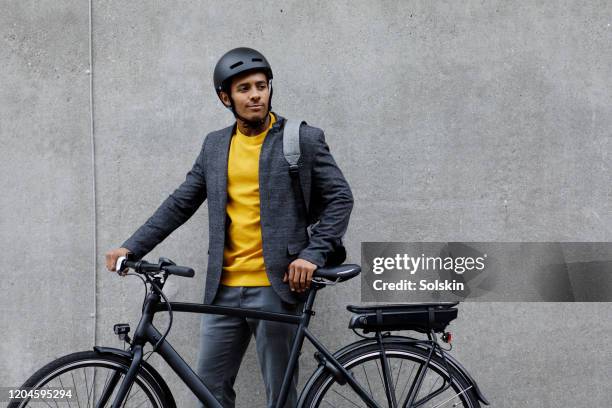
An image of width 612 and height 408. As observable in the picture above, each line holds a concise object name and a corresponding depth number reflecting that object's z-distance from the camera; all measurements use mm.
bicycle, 3082
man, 3293
